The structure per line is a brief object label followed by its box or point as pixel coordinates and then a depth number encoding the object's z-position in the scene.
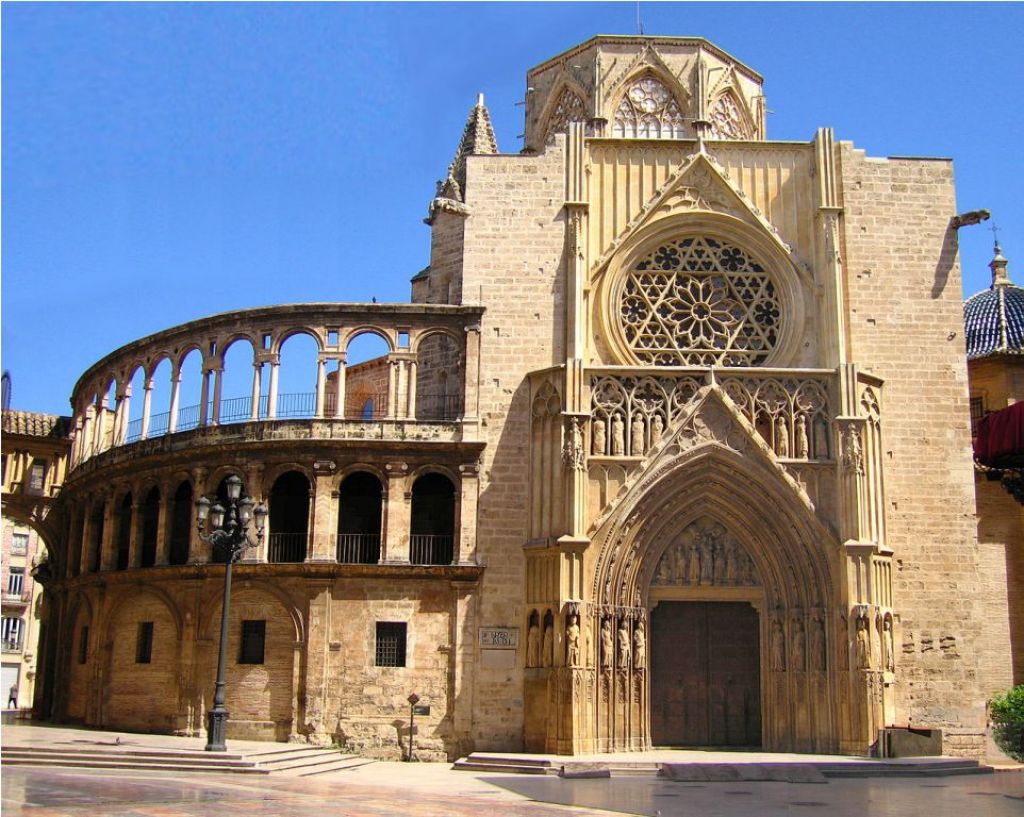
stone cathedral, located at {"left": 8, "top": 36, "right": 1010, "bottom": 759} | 25.98
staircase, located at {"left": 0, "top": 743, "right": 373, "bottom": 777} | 20.98
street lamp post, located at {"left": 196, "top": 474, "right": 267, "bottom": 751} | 21.88
